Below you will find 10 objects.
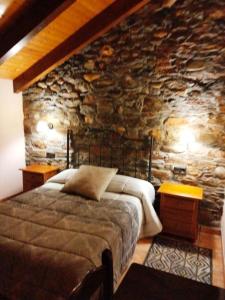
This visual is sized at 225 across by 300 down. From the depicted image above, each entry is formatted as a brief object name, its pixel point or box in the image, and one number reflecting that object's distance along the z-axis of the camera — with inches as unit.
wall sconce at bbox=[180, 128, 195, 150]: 124.0
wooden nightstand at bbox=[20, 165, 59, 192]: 147.7
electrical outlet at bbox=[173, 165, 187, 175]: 128.1
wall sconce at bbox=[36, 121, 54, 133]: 159.6
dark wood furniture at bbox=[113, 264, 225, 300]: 44.8
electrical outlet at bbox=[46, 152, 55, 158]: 162.3
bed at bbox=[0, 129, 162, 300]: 64.9
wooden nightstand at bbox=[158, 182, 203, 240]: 112.0
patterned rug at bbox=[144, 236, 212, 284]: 94.6
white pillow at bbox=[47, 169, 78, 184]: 129.5
